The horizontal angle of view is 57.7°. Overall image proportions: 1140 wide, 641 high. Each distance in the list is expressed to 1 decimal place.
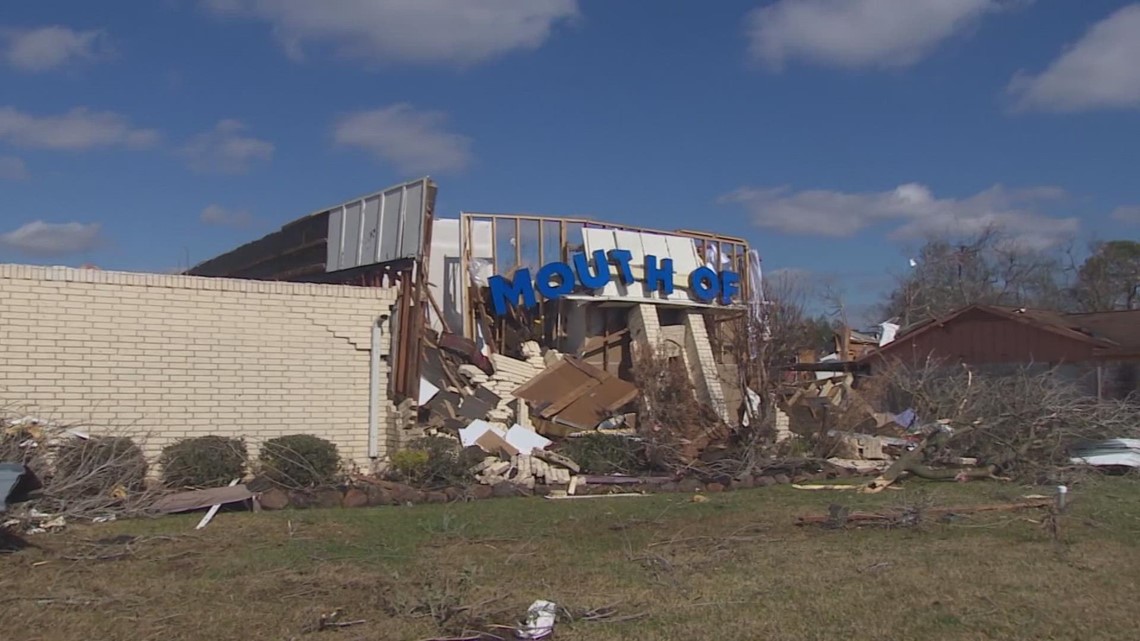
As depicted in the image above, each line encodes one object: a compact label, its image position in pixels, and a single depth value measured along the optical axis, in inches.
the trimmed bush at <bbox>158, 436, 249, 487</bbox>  520.1
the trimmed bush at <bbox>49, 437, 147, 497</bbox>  438.0
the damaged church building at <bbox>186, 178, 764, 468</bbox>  681.6
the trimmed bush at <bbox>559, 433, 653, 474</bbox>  623.5
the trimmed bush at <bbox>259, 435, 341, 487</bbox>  532.7
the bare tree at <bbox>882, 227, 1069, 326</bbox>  2018.9
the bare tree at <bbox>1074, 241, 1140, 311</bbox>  1942.7
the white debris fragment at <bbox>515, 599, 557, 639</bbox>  265.7
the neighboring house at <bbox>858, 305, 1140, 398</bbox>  960.9
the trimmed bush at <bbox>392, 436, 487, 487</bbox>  559.8
